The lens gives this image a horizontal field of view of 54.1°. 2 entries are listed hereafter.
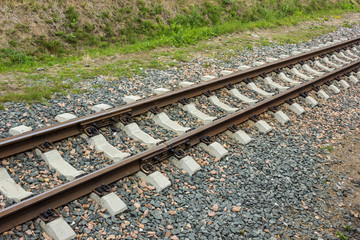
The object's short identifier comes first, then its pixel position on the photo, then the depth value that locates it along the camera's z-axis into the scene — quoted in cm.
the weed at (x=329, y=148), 719
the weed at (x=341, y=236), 503
